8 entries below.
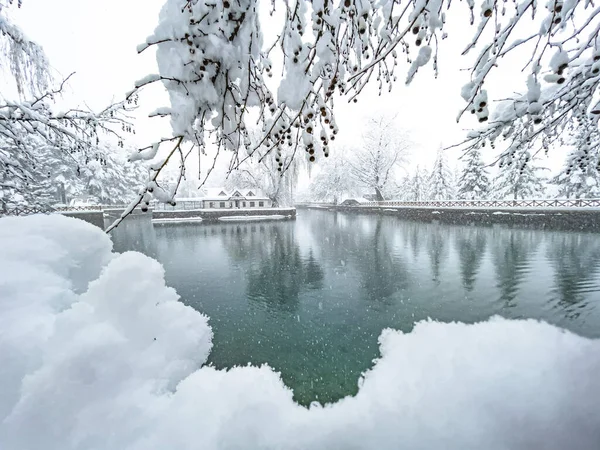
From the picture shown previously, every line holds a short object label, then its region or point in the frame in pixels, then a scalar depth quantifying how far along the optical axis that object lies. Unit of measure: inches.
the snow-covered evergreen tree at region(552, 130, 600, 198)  1075.3
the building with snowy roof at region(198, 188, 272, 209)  1716.3
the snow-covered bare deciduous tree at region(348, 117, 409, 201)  1711.4
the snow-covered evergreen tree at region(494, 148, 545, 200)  1288.4
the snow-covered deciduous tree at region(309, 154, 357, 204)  2335.1
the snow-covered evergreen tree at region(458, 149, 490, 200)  1404.4
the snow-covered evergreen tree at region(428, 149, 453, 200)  1806.1
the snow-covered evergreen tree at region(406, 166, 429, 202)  2165.2
